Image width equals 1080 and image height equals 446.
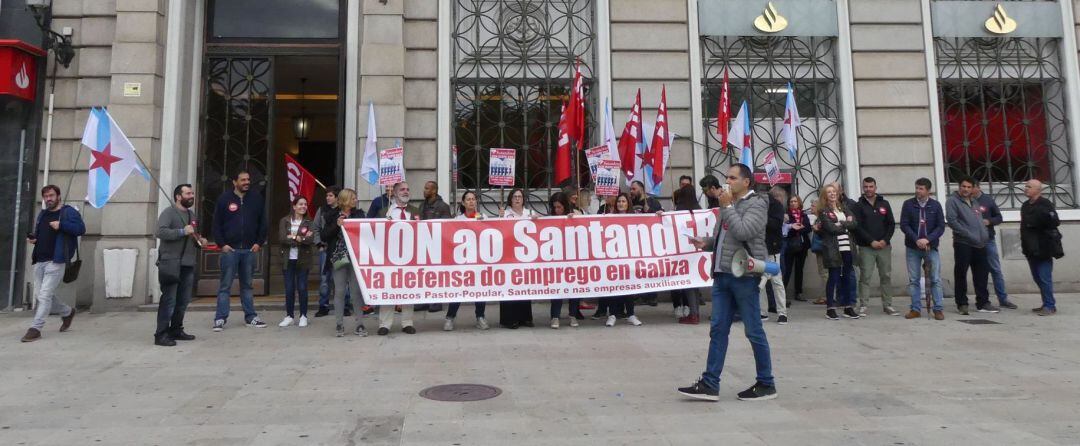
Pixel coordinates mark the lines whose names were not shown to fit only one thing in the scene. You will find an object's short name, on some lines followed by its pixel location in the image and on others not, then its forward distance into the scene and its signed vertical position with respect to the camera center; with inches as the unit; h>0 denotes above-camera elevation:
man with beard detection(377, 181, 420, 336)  331.0 +28.1
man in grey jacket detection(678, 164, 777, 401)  201.9 -8.4
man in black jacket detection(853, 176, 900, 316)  375.9 +13.4
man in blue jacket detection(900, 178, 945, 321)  365.7 +14.3
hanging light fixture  754.8 +163.2
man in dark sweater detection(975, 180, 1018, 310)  398.0 +4.6
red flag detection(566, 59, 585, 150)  395.9 +92.4
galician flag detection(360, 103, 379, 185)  409.4 +63.9
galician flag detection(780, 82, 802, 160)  446.9 +93.8
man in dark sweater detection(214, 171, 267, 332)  350.3 +15.4
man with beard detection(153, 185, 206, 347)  302.8 +5.1
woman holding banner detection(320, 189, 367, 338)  328.8 +6.3
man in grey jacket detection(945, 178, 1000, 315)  380.2 +9.7
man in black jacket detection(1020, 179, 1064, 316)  377.7 +11.9
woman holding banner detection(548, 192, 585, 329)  363.3 +30.8
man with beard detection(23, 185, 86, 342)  317.1 +10.1
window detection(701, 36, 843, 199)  472.1 +124.8
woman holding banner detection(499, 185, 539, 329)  346.9 -24.2
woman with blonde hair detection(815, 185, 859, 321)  371.9 +8.9
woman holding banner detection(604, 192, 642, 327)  354.0 -22.0
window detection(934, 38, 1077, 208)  480.1 +108.3
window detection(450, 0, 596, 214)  456.8 +131.5
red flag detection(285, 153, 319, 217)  440.5 +57.9
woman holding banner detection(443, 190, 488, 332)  343.3 +25.5
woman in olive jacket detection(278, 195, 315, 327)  367.9 +5.7
